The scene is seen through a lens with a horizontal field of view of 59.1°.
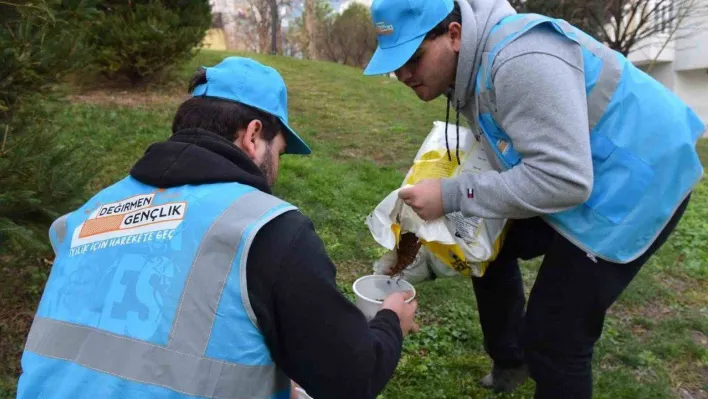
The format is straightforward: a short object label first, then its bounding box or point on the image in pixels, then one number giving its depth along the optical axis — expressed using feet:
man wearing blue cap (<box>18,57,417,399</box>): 4.47
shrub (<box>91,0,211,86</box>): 26.37
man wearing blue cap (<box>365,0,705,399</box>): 6.06
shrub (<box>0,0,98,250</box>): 9.79
